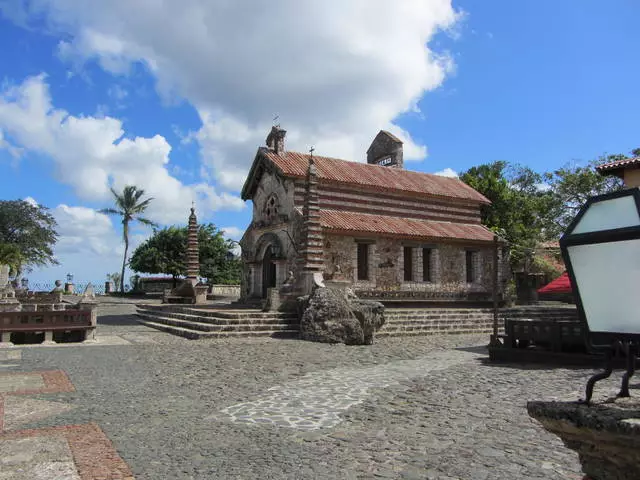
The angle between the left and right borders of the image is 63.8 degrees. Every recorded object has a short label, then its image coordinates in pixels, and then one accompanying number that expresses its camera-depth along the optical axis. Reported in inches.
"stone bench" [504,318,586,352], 450.3
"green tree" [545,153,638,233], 1136.3
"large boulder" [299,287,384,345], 612.4
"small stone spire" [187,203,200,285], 1105.4
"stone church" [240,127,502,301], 910.4
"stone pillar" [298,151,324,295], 722.9
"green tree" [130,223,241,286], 1786.4
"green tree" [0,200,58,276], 2106.3
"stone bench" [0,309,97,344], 548.7
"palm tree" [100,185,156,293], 2039.9
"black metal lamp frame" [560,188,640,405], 79.0
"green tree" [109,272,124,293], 1994.2
